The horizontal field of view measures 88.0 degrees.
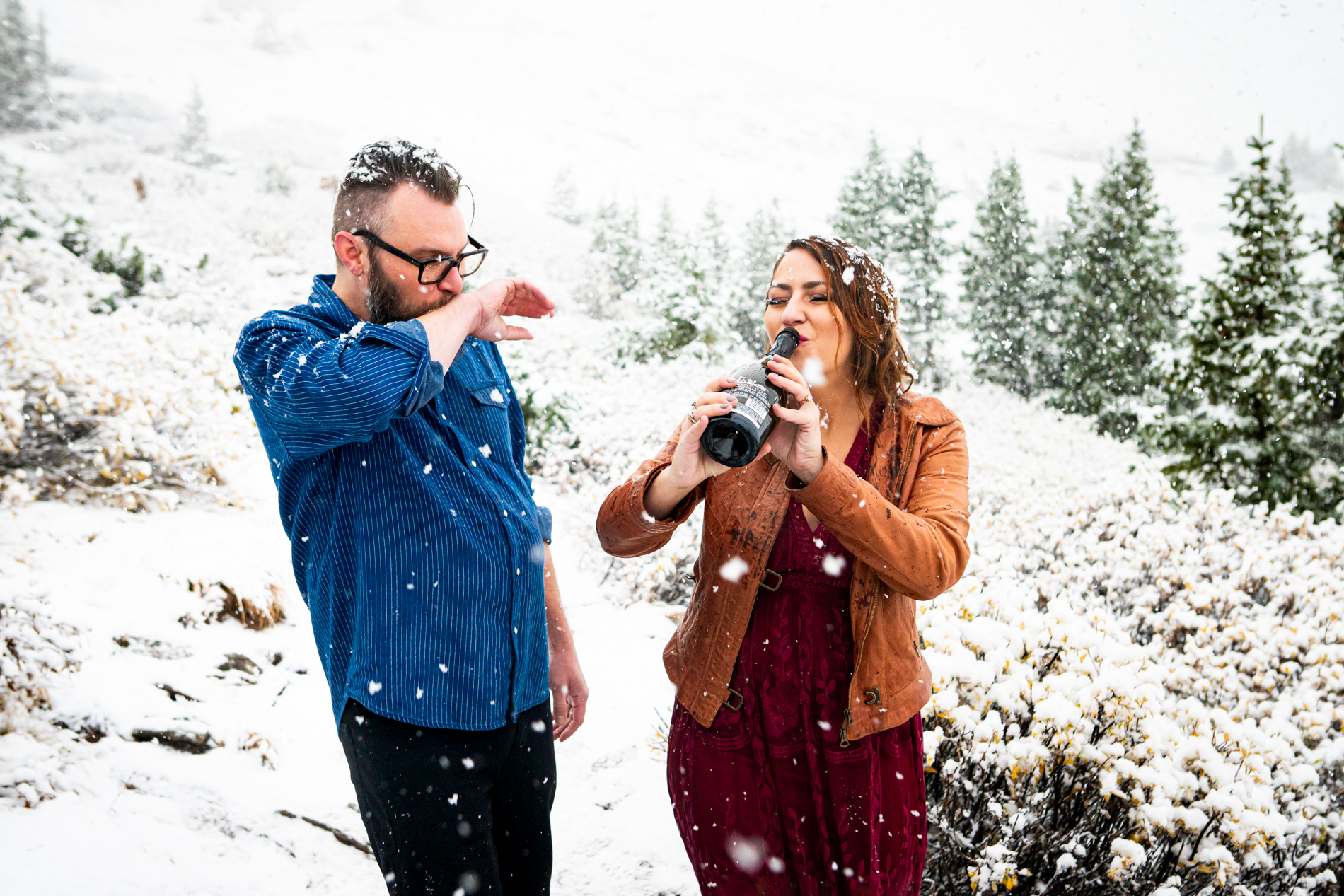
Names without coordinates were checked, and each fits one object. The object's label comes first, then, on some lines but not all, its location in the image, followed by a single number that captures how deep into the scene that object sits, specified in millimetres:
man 1447
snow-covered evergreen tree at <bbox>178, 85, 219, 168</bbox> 23266
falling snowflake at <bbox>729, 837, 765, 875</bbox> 1762
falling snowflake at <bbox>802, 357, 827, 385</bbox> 1913
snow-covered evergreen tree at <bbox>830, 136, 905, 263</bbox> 20625
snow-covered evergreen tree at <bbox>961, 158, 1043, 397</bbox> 22328
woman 1722
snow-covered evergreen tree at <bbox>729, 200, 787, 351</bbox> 22391
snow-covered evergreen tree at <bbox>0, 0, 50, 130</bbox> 21297
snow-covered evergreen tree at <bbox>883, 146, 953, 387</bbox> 20609
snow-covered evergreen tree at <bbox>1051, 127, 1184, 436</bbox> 19125
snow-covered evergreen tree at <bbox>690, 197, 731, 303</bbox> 15955
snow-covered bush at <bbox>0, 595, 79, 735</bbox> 2711
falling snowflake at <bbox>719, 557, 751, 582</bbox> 1799
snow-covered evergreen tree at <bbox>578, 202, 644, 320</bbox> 21141
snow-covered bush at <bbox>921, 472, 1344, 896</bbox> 2416
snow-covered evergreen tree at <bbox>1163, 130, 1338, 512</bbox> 7844
